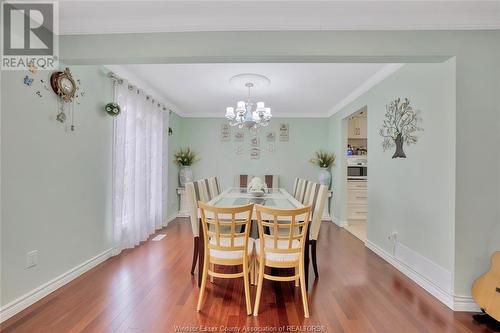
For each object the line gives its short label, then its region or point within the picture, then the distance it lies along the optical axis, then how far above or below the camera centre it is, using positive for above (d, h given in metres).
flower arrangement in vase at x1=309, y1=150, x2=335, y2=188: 5.42 +0.02
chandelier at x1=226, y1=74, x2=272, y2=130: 3.45 +0.81
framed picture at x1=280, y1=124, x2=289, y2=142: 5.89 +0.79
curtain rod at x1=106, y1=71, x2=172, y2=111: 3.22 +1.14
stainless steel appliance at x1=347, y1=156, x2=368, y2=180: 5.47 -0.09
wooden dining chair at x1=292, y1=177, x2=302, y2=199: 4.16 -0.33
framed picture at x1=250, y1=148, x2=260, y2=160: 5.90 +0.25
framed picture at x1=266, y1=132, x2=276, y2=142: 5.88 +0.70
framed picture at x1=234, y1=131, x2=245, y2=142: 5.91 +0.70
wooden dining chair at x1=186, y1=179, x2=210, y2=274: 2.63 -0.47
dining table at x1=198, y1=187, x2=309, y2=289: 2.47 -0.45
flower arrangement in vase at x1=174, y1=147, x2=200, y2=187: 5.59 +0.05
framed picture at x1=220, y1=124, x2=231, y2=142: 5.93 +0.77
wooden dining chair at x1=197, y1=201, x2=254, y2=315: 2.04 -0.71
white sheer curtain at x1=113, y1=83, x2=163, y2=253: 3.38 -0.03
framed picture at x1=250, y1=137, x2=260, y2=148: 5.88 +0.56
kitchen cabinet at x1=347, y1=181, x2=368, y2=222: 5.41 -0.71
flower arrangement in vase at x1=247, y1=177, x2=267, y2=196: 3.52 -0.32
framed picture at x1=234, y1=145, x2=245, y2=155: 5.91 +0.37
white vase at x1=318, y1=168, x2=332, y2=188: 5.41 -0.24
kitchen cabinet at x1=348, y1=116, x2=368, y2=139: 5.88 +0.90
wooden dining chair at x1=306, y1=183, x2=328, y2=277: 2.58 -0.49
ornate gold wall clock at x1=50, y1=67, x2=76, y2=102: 2.36 +0.78
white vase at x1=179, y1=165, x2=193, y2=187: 5.64 -0.20
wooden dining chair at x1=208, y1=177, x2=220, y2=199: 3.85 -0.35
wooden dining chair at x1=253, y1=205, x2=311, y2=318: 2.02 -0.74
